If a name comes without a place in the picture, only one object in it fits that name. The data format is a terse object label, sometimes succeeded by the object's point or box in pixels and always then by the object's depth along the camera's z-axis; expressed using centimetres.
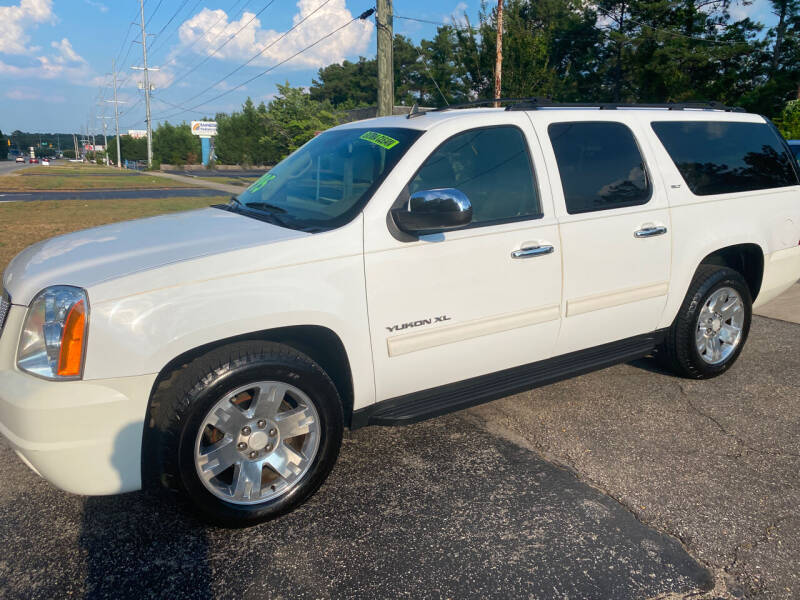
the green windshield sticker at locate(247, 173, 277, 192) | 393
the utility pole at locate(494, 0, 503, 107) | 2189
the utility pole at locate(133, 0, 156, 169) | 6539
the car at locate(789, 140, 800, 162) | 871
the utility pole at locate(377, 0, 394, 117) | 1078
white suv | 242
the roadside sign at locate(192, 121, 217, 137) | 8006
